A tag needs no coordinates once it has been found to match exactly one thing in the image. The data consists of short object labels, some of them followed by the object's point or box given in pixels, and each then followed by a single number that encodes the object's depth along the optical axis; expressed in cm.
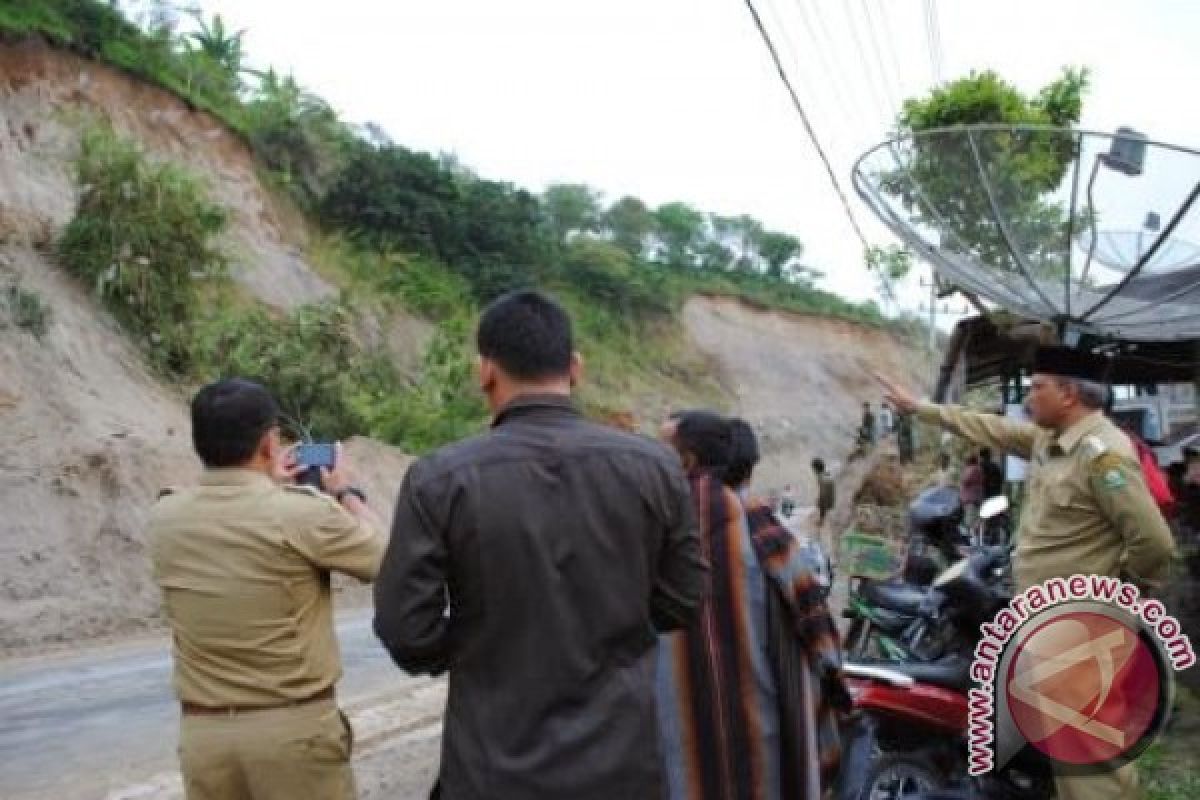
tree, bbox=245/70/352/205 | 2570
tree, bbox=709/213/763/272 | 5828
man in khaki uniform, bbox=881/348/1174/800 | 371
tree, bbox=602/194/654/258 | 4747
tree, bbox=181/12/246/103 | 2362
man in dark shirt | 195
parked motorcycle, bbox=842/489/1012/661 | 446
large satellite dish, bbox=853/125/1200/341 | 502
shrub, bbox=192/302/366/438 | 1742
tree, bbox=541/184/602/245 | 4706
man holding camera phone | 253
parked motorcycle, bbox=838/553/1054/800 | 400
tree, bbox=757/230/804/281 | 5541
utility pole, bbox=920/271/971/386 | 2108
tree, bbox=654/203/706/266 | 5075
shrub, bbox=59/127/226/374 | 1616
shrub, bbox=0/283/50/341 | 1423
